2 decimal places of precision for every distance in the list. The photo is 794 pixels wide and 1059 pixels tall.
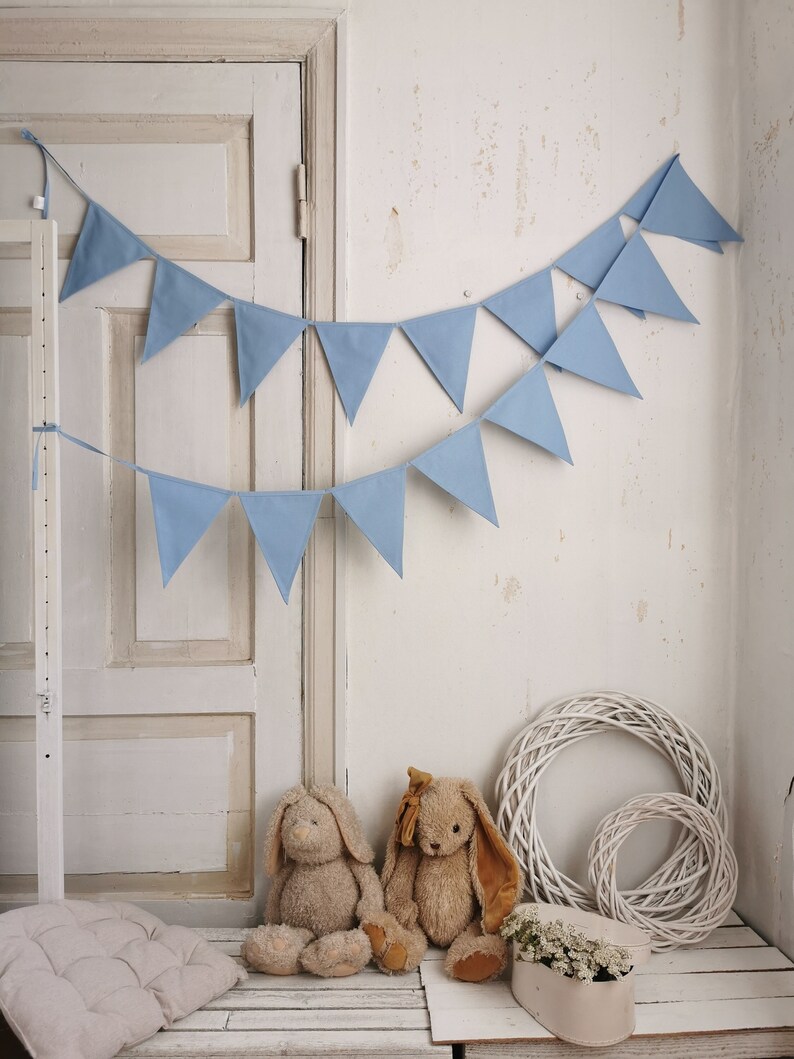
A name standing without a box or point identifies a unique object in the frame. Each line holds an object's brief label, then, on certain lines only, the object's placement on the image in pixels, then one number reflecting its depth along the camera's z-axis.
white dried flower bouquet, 1.35
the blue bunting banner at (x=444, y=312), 1.72
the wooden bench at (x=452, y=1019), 1.36
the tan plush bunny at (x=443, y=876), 1.59
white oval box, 1.35
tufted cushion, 1.28
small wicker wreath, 1.64
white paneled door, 1.74
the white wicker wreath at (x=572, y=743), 1.70
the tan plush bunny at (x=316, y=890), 1.54
